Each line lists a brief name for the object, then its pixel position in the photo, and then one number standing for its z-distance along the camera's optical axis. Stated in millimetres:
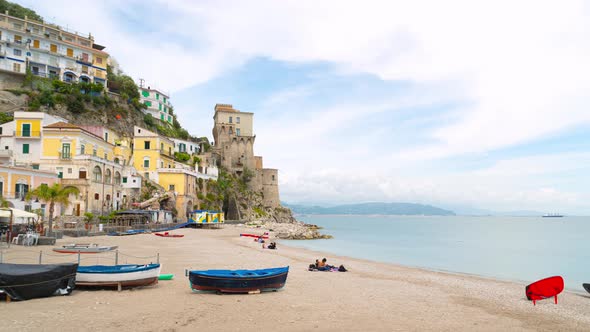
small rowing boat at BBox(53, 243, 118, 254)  20688
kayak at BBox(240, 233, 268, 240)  42531
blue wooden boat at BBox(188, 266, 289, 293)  13188
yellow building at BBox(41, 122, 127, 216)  37375
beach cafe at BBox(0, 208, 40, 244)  23781
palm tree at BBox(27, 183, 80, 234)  29047
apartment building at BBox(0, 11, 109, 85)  50469
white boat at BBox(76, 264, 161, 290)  13062
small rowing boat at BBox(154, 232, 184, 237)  36531
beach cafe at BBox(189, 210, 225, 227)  49781
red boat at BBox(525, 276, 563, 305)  15156
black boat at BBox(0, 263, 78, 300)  11469
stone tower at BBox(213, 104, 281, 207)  74000
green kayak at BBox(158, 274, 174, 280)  15617
